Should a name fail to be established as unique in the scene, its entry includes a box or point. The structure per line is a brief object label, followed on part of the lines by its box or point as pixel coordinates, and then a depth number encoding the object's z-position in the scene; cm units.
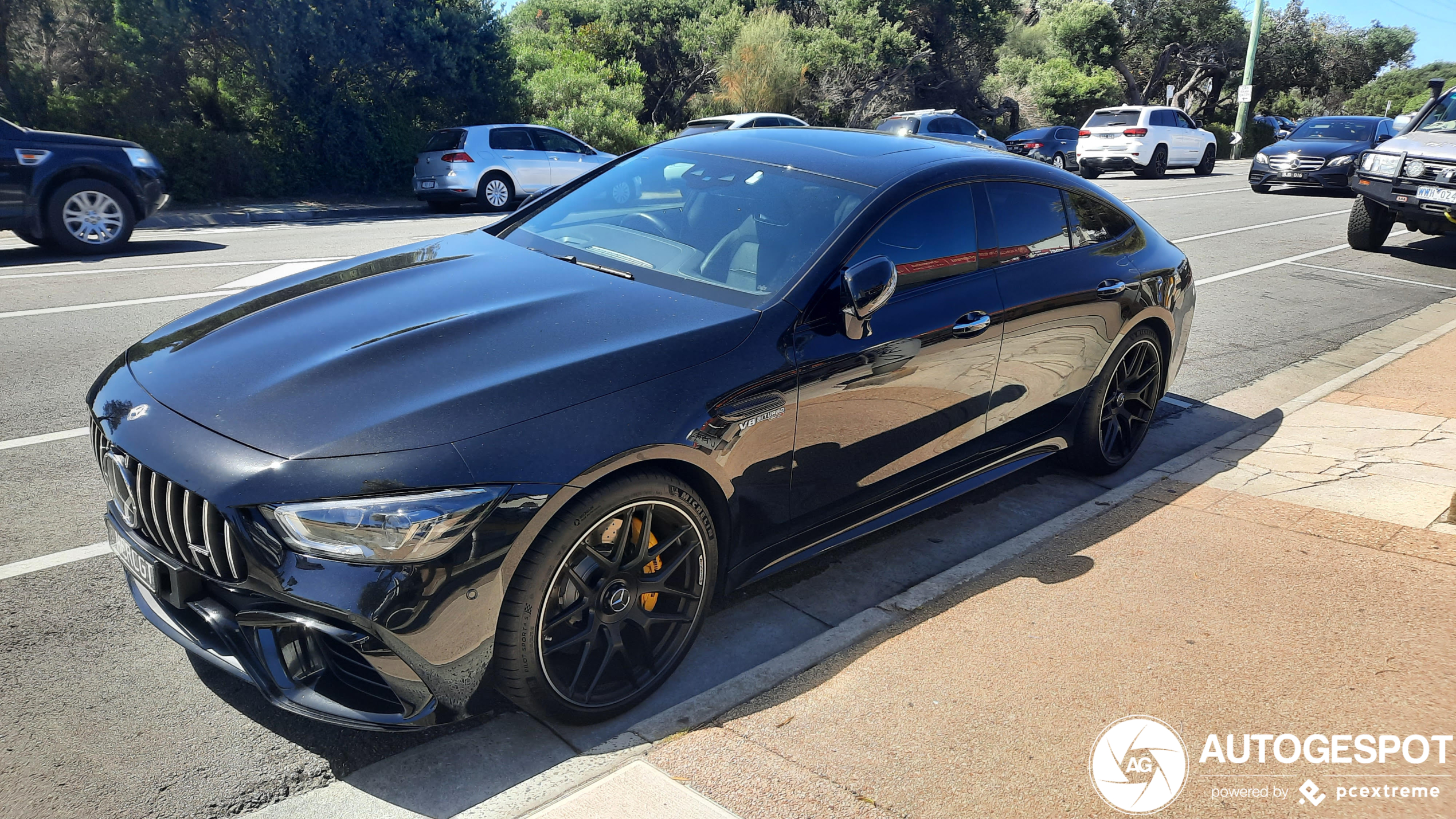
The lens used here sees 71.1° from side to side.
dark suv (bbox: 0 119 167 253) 999
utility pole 3488
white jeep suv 2417
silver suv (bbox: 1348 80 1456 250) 1109
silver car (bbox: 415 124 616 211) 1666
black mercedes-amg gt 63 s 261
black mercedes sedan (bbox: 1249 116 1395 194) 2070
